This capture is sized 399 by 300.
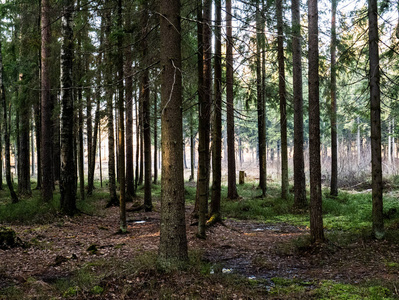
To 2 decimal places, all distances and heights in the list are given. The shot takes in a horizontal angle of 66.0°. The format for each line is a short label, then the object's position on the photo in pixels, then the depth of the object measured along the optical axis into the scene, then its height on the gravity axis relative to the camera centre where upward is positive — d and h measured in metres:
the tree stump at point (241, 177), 23.30 -2.13
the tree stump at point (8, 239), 7.37 -2.06
